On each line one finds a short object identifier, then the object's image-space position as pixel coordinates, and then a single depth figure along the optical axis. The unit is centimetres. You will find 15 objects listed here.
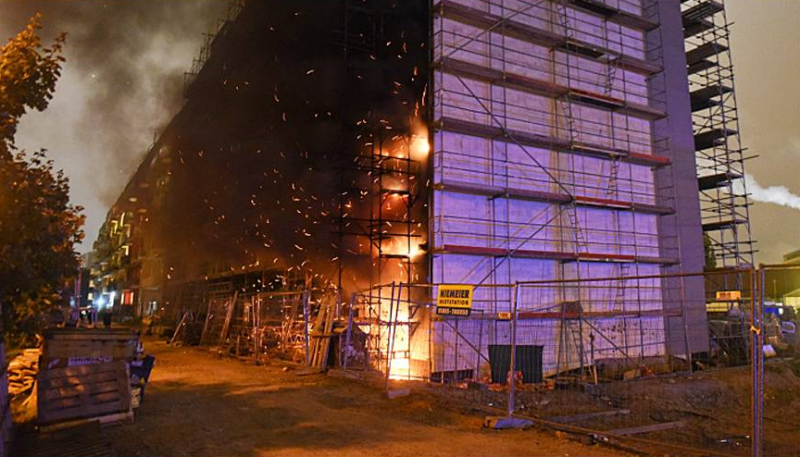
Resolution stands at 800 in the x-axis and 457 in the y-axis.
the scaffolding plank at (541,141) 1557
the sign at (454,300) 845
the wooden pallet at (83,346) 709
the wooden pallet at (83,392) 632
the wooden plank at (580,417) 782
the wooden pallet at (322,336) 1216
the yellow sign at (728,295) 679
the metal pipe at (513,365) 728
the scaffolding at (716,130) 2203
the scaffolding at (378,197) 1541
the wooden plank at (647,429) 754
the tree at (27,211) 480
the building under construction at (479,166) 1548
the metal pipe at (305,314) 1251
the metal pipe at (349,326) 1146
